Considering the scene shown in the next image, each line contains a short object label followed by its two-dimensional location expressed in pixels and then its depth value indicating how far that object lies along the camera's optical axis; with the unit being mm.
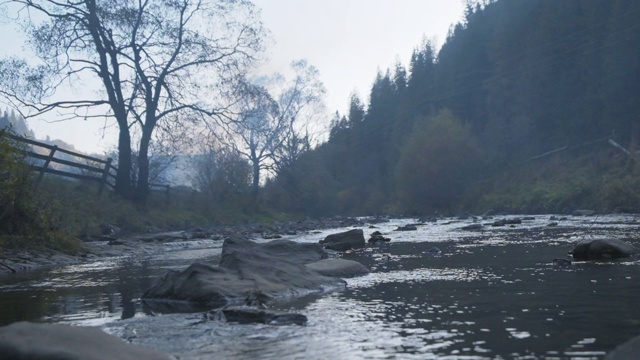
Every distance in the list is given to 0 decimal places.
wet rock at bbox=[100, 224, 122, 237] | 19391
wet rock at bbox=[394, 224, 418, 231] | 20636
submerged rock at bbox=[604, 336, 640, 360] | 3402
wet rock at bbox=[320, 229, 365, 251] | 13344
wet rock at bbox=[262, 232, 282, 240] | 19467
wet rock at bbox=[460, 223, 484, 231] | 19016
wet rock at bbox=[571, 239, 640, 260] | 8758
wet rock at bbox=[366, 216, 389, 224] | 30472
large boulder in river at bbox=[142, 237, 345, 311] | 6402
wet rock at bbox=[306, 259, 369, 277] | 8469
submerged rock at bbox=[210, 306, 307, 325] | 5031
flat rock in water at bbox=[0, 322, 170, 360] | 3541
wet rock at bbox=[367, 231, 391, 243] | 14922
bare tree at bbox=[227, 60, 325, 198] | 45750
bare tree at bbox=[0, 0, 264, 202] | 22453
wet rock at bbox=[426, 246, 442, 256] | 10943
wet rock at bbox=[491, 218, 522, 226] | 20852
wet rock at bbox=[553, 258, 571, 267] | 8172
